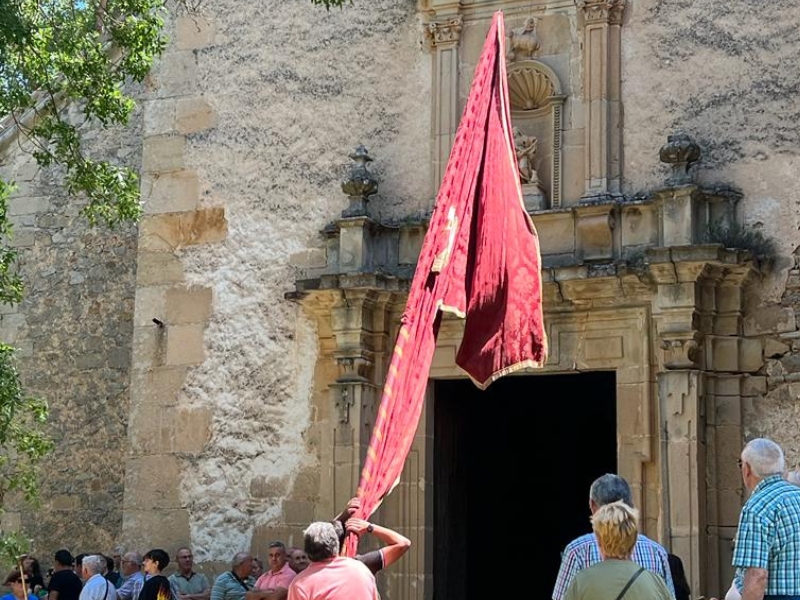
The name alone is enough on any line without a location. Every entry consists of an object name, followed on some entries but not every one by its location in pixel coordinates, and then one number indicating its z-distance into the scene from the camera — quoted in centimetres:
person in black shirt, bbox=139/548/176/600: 836
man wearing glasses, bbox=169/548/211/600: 958
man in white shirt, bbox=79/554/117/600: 867
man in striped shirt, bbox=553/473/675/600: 512
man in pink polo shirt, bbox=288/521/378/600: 503
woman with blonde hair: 420
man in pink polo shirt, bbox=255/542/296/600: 871
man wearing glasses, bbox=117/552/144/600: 936
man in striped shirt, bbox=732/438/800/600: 470
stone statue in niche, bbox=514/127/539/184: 963
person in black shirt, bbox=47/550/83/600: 939
